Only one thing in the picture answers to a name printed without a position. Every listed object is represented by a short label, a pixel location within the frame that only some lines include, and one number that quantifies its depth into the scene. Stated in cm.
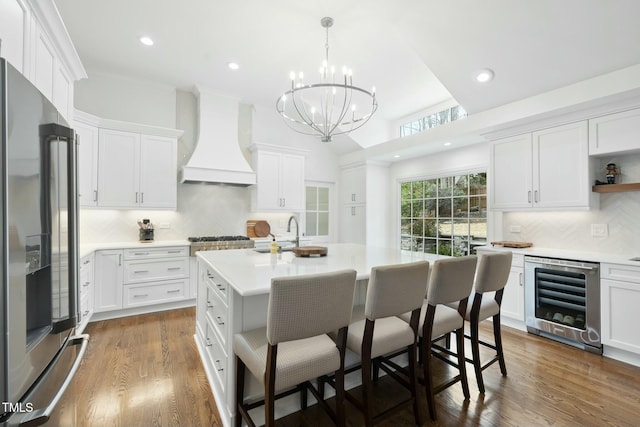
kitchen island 175
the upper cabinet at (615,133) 275
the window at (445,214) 437
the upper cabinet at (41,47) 135
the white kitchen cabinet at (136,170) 382
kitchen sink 282
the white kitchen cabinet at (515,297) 334
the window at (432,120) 458
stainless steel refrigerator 85
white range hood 441
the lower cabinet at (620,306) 258
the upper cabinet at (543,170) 308
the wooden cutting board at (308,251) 260
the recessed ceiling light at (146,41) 326
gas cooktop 437
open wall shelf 282
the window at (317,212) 598
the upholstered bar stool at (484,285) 211
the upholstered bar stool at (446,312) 182
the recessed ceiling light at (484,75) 325
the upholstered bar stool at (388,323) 158
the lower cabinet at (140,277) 361
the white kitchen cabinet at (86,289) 309
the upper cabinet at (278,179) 495
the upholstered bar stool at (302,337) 133
